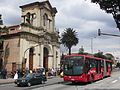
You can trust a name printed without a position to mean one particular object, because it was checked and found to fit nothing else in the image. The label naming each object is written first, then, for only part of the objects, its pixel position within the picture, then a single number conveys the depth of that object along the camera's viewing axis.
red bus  12.52
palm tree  35.59
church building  21.56
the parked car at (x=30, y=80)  12.44
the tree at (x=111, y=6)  5.74
